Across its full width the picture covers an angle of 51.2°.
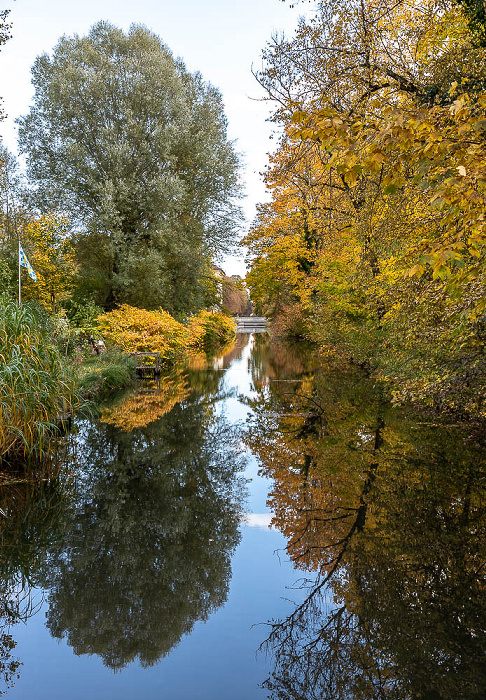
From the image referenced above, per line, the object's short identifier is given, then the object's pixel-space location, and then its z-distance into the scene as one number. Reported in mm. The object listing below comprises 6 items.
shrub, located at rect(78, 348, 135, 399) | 12477
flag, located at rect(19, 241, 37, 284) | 11481
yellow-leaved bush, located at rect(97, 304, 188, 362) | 17750
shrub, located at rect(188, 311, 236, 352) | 27781
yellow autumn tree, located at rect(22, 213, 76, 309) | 20016
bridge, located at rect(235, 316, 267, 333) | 87875
